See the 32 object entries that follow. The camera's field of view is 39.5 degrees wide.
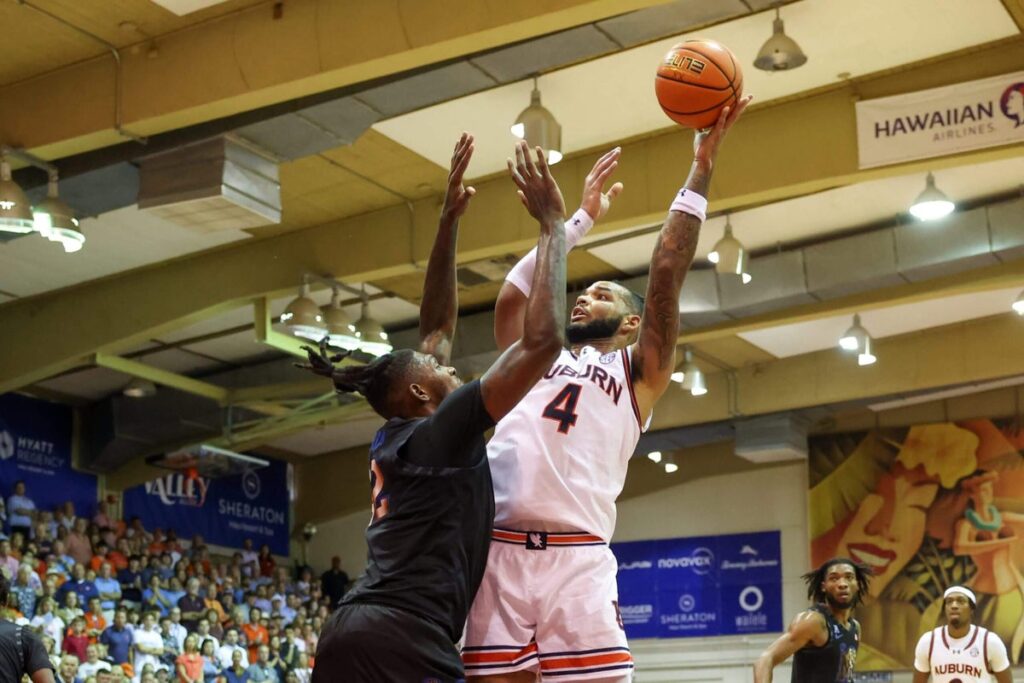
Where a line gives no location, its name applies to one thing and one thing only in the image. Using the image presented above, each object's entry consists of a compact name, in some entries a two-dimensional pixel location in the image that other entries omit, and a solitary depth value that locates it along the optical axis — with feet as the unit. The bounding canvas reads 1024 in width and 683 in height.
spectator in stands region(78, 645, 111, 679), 53.67
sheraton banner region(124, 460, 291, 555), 81.66
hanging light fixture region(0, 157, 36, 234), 37.55
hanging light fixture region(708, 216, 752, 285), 48.98
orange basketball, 18.35
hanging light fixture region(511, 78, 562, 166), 38.65
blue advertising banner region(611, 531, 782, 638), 83.61
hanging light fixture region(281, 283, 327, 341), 49.32
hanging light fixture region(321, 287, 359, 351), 50.70
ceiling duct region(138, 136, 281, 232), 38.73
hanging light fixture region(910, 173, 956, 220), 45.06
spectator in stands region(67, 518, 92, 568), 68.13
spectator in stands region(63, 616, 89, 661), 54.90
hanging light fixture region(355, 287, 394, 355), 52.95
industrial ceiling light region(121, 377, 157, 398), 71.61
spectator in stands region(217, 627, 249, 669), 63.62
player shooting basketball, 15.97
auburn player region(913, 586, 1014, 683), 40.65
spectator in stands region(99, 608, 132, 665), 57.93
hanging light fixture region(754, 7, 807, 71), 36.24
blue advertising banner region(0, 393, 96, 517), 73.26
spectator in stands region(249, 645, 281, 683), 64.34
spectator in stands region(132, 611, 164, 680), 59.21
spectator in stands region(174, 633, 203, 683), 59.62
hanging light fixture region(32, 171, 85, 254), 38.99
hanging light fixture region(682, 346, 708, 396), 64.23
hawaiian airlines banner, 40.86
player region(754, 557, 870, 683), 29.81
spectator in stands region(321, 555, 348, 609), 88.84
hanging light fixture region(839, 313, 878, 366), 61.57
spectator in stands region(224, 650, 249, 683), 62.54
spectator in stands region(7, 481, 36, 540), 67.92
